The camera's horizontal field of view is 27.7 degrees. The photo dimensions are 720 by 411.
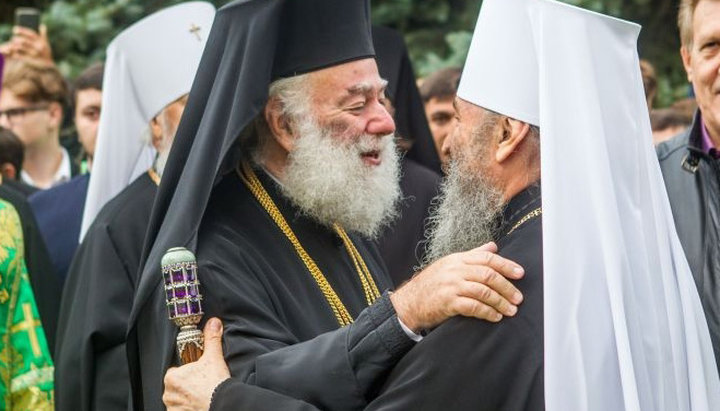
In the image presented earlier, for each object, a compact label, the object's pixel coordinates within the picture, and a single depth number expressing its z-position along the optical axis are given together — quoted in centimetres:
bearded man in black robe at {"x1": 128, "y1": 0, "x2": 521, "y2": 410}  393
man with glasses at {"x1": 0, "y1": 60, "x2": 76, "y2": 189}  867
